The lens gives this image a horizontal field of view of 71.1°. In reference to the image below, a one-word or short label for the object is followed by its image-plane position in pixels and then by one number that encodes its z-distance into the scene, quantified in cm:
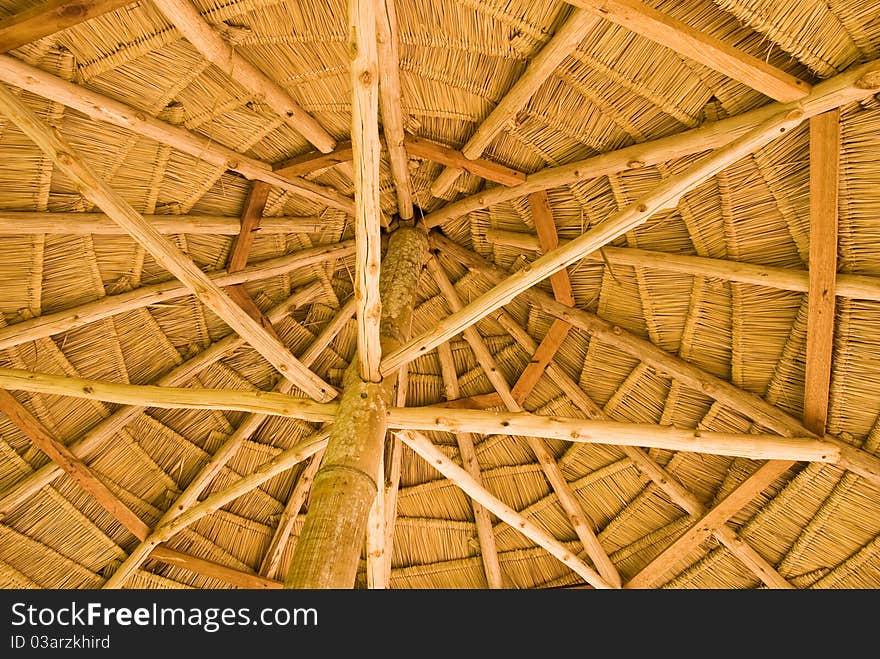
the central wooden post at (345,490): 262
